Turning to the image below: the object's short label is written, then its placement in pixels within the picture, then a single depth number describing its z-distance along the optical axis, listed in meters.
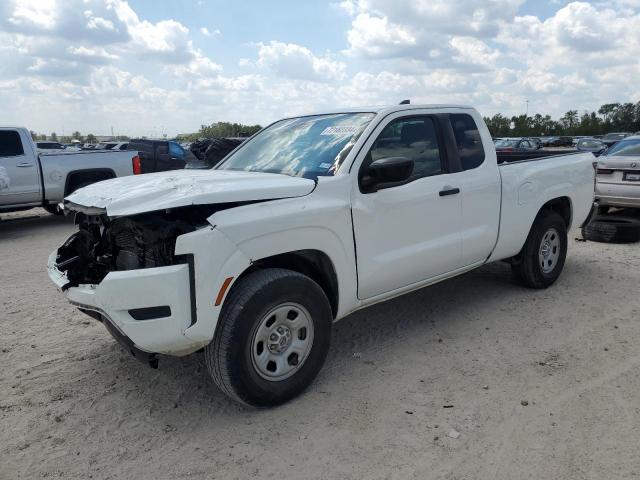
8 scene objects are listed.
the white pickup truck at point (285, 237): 3.00
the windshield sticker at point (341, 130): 4.04
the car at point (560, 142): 36.57
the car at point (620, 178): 8.73
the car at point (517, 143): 23.05
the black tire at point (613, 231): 8.01
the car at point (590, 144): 22.13
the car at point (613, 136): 33.59
